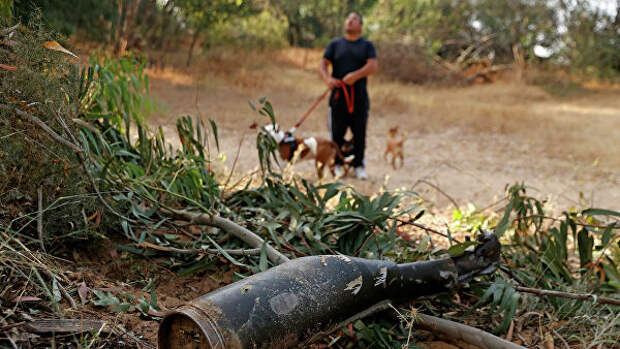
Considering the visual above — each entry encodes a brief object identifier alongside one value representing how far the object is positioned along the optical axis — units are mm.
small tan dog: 6668
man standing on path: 5672
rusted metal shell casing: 1257
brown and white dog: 5180
